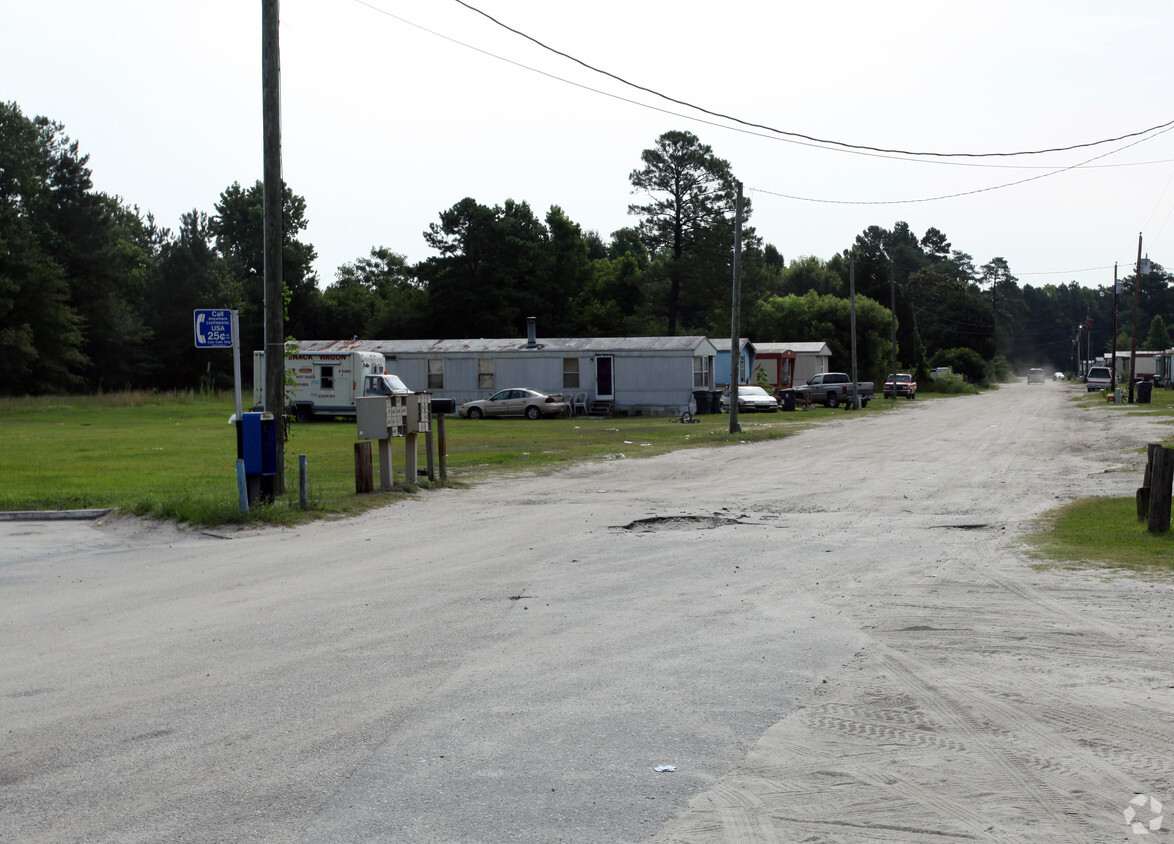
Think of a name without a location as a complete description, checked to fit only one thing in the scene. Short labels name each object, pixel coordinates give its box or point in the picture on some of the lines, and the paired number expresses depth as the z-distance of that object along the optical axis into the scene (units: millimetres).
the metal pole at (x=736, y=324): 32656
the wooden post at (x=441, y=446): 18822
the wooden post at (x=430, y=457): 18250
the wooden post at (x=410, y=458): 17797
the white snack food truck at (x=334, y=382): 41156
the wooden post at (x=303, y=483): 14367
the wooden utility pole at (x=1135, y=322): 52000
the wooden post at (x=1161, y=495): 11578
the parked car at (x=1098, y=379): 75375
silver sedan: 43781
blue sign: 13805
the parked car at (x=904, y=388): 67938
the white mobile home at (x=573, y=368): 45844
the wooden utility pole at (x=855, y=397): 51750
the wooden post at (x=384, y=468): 16906
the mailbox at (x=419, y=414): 17547
